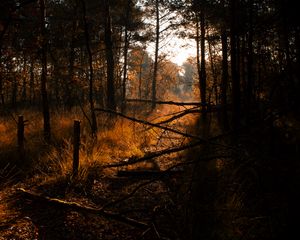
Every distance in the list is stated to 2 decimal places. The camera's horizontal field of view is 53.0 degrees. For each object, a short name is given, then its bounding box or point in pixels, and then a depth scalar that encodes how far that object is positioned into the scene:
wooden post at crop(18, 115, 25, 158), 6.30
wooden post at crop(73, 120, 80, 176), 5.24
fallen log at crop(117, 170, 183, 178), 5.73
